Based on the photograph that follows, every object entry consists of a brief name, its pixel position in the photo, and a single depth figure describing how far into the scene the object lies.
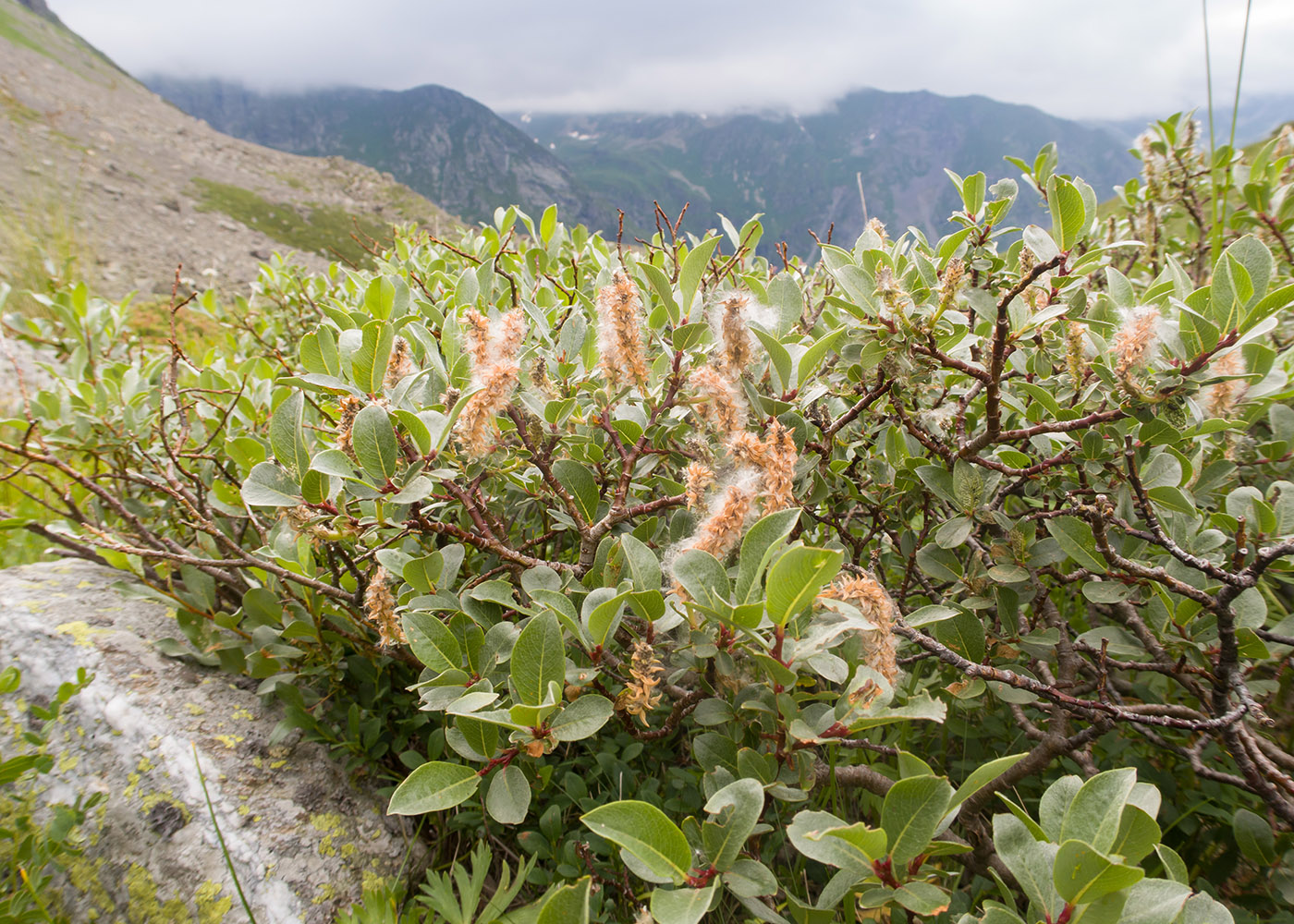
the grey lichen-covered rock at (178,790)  0.37
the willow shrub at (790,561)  0.29
